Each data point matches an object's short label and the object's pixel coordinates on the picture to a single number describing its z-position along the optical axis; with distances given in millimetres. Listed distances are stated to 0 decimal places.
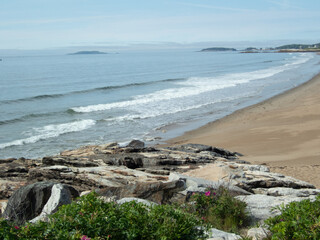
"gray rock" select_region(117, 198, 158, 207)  6155
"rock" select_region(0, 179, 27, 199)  8414
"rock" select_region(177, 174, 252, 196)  7148
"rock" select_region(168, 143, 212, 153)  14820
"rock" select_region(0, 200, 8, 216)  7249
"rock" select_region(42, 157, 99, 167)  10578
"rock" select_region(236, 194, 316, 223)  6230
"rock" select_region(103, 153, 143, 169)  10773
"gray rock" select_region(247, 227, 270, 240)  4951
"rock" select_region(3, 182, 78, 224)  6527
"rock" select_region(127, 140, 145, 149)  16234
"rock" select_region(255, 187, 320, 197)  8039
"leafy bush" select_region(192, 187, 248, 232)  5902
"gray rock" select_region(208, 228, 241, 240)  4868
